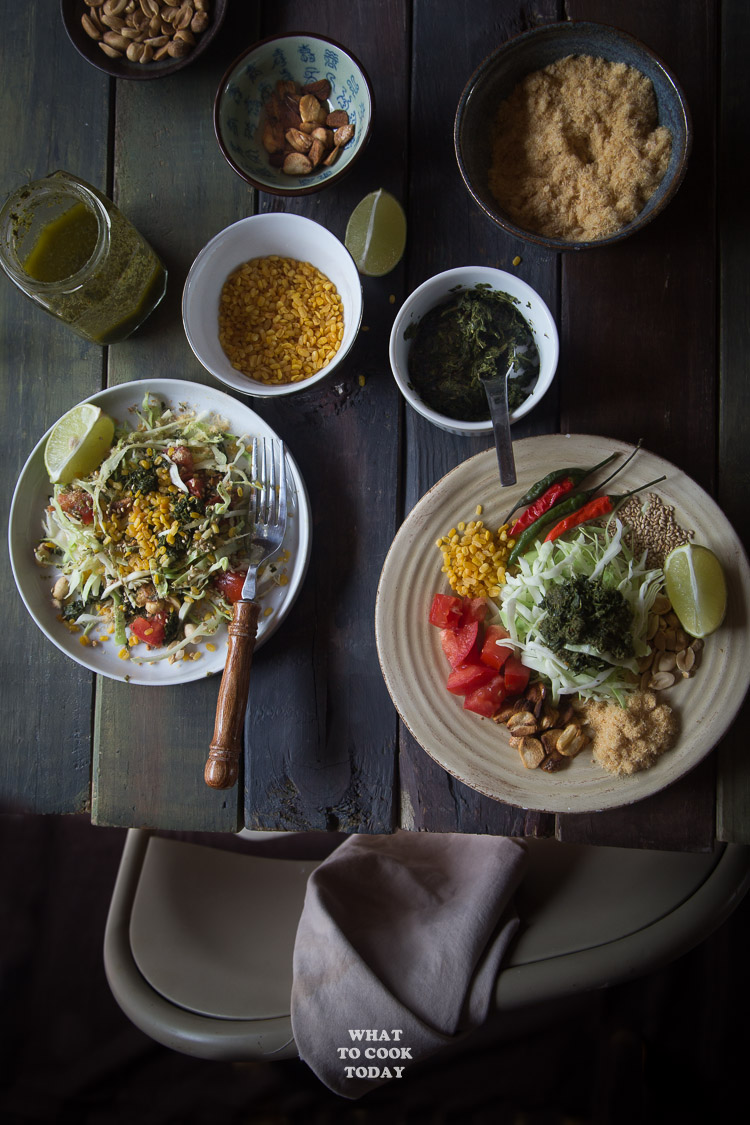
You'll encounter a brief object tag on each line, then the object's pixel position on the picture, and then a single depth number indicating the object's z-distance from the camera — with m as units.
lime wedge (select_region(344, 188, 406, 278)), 0.59
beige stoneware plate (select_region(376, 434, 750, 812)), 0.55
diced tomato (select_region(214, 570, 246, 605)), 0.59
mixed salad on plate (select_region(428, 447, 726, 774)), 0.54
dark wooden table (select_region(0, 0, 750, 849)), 0.60
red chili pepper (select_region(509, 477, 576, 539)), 0.57
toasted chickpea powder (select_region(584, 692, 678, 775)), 0.55
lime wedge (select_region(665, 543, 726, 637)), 0.54
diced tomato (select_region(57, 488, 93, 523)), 0.60
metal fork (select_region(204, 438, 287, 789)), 0.56
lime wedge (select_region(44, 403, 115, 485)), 0.60
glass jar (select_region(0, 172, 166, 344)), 0.57
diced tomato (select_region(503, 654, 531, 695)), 0.56
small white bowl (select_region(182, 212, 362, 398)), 0.58
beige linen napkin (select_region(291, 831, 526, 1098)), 0.58
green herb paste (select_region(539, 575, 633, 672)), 0.53
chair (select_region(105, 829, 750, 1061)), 0.58
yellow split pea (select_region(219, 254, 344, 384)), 0.60
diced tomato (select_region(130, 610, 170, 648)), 0.59
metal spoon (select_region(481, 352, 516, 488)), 0.55
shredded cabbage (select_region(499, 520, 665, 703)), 0.55
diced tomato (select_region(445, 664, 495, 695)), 0.56
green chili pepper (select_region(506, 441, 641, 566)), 0.57
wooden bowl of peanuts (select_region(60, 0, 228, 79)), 0.60
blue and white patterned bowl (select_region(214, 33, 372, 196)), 0.58
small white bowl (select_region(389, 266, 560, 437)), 0.56
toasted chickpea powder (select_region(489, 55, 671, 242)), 0.55
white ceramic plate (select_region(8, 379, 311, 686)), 0.59
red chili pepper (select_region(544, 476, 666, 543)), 0.57
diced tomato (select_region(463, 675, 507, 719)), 0.56
